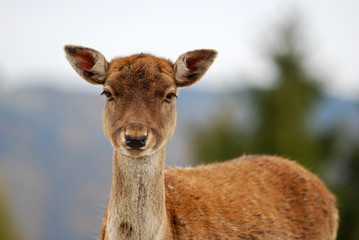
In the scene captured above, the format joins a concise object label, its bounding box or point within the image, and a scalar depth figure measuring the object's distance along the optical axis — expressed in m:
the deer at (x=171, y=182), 12.37
